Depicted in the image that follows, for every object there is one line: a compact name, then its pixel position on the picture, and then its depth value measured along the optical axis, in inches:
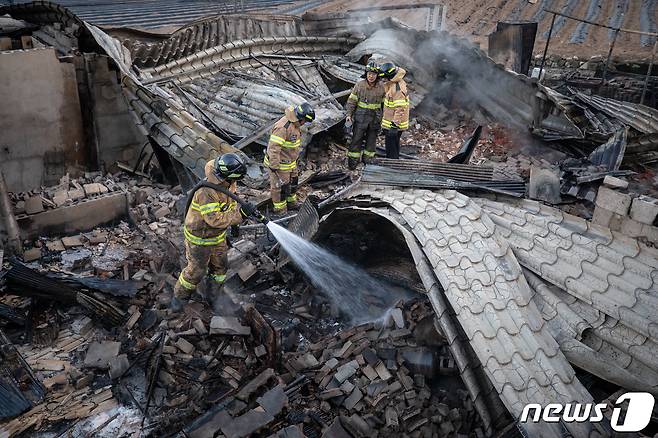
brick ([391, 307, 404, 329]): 213.3
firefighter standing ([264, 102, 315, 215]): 311.3
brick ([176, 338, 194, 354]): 212.5
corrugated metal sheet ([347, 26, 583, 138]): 386.9
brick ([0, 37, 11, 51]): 327.9
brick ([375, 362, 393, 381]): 195.9
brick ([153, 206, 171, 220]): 318.3
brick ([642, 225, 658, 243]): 163.9
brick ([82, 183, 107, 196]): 321.7
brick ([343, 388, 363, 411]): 187.8
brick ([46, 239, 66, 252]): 283.7
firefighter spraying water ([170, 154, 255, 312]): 223.8
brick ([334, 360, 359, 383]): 196.2
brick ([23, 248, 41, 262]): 273.6
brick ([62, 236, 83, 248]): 287.7
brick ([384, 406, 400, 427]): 179.8
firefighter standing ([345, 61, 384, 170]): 366.3
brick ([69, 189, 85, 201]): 314.2
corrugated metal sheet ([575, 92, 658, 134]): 336.1
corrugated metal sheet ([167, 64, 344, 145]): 381.1
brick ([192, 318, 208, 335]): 219.3
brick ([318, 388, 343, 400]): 190.5
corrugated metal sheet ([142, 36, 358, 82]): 418.3
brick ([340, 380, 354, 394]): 191.8
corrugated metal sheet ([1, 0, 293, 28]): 663.1
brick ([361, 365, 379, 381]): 197.0
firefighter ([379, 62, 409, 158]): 353.4
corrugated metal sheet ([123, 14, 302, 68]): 412.8
